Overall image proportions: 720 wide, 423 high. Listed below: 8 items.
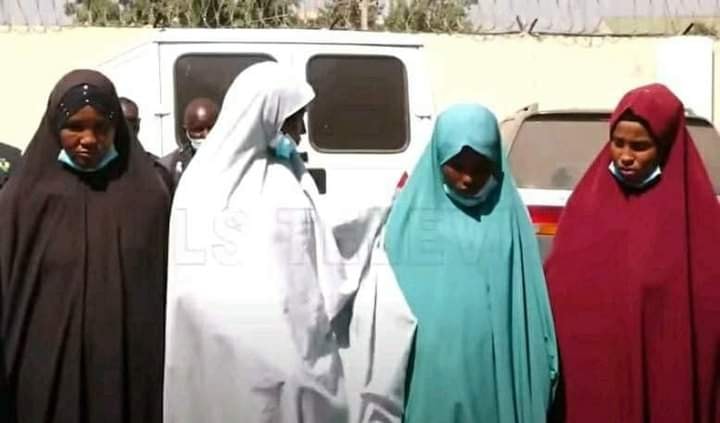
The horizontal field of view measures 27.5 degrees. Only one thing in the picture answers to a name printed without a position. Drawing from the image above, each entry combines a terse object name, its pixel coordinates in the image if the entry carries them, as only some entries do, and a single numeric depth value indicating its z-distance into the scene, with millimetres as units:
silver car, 8023
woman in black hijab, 4176
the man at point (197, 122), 6895
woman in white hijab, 4129
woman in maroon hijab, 4176
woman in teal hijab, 4199
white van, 8133
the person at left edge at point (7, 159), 6691
